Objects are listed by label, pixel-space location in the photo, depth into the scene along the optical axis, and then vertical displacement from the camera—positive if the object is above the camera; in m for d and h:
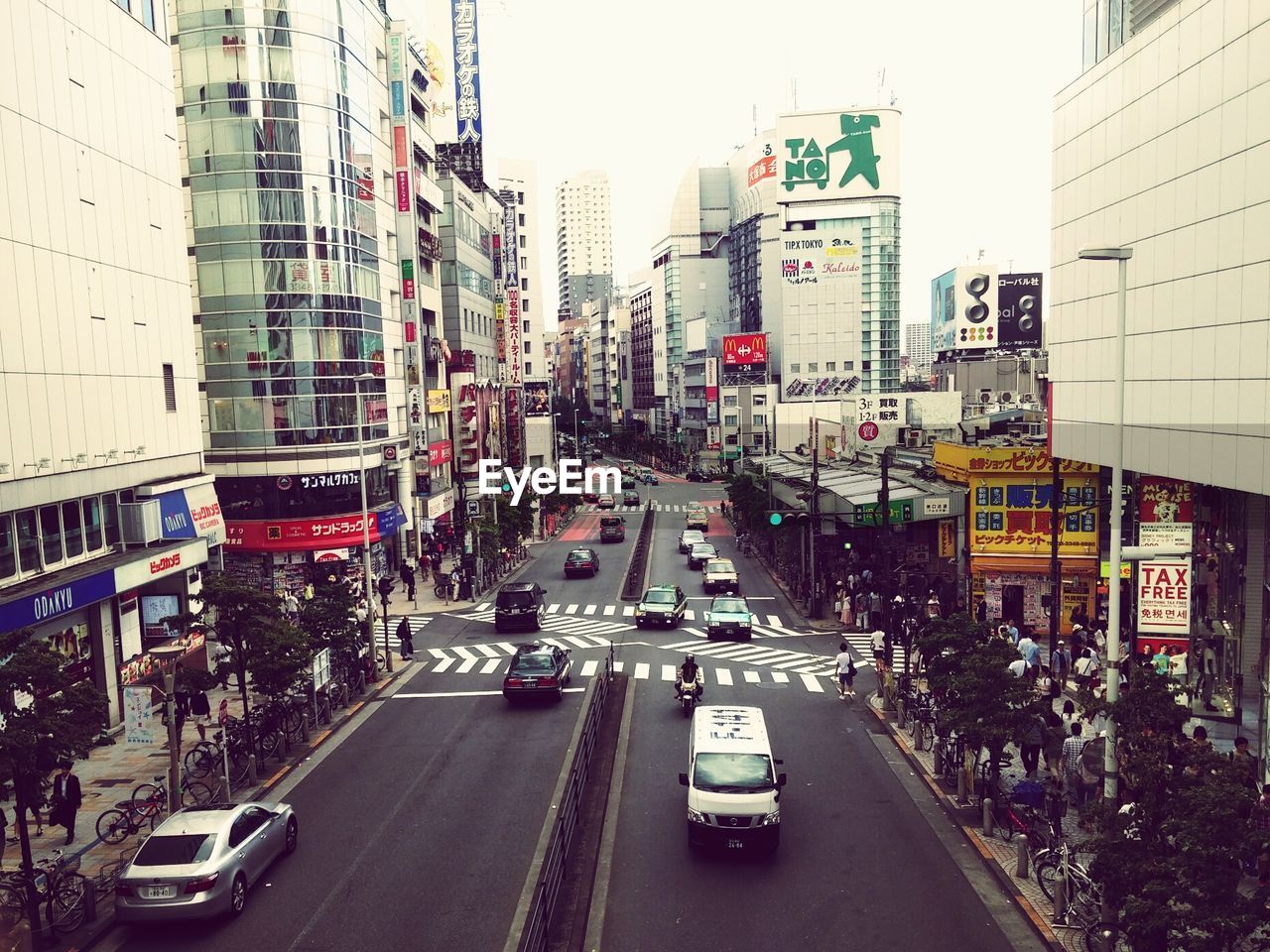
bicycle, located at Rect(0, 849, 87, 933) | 15.48 -7.88
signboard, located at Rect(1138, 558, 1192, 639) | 20.84 -4.85
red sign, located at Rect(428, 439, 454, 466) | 65.34 -4.41
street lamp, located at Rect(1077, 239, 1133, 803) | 16.20 -3.01
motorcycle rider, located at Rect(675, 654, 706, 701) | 28.70 -8.47
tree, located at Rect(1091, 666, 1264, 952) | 10.23 -5.43
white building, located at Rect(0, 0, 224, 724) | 25.38 +1.38
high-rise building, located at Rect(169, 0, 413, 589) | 47.66 +5.96
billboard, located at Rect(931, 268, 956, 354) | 114.00 +7.67
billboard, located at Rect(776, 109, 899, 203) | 121.88 +27.18
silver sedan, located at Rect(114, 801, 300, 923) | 15.42 -7.43
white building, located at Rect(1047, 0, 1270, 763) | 20.89 +1.91
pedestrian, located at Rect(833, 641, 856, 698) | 30.39 -8.97
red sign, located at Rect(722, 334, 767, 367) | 120.81 +3.66
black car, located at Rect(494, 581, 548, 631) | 42.66 -9.51
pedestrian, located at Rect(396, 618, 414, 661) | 36.59 -9.23
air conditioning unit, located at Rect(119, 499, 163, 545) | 30.48 -3.78
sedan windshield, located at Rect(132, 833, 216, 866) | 15.77 -7.19
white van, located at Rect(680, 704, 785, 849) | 17.83 -7.44
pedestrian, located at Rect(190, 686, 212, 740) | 25.26 -7.98
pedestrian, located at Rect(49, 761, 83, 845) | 19.41 -7.83
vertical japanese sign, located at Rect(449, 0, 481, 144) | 91.50 +27.15
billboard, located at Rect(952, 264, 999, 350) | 106.75 +7.22
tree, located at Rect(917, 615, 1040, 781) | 18.30 -6.07
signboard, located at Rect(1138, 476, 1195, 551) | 26.84 -3.60
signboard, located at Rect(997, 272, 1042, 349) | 107.25 +6.32
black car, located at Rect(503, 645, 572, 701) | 29.53 -8.56
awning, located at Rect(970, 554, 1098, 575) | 37.56 -7.38
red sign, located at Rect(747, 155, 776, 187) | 136.26 +28.75
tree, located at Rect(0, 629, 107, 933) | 14.82 -4.87
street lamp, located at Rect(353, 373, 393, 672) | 32.73 -6.78
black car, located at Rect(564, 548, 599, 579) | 58.12 -10.42
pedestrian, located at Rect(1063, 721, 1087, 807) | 19.16 -7.65
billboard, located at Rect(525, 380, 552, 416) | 105.11 -1.11
